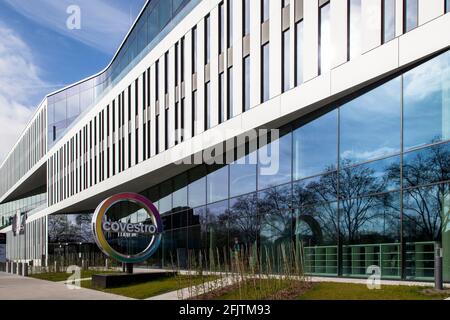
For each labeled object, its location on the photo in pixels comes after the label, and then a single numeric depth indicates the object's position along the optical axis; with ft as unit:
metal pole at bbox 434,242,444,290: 49.96
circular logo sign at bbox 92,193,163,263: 83.56
